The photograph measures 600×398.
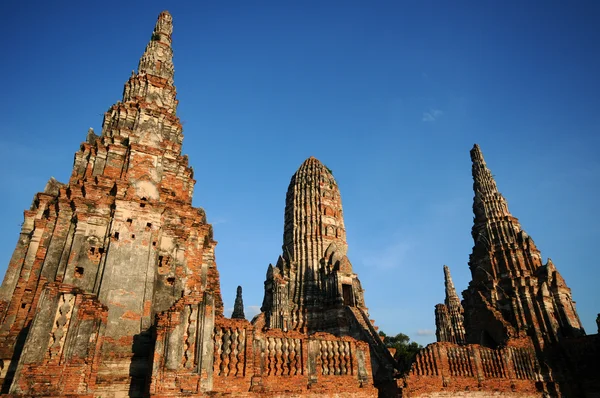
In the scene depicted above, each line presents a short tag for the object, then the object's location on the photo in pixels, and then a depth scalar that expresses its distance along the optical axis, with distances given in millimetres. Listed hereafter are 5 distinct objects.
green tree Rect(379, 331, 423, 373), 49581
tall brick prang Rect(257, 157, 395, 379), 24719
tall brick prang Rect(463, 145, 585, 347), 26047
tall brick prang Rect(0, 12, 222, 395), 10383
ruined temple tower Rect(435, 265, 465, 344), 38844
